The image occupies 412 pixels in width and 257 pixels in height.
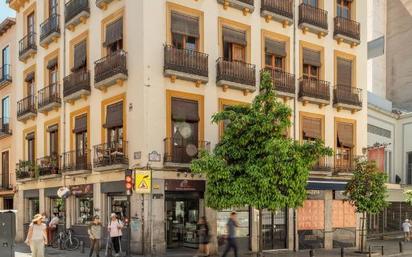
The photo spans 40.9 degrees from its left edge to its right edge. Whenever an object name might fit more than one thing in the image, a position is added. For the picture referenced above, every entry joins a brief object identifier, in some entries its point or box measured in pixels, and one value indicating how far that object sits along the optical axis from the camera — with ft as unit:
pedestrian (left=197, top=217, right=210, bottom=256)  58.03
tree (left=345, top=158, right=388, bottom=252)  72.43
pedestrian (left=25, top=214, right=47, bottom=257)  49.90
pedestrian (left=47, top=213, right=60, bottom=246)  78.33
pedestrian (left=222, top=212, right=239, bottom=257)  57.77
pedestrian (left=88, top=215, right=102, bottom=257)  63.62
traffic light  57.21
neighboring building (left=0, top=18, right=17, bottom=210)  102.17
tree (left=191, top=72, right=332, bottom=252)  58.49
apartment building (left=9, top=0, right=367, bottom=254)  64.18
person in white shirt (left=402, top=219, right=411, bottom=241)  101.63
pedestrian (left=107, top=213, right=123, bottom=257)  61.62
